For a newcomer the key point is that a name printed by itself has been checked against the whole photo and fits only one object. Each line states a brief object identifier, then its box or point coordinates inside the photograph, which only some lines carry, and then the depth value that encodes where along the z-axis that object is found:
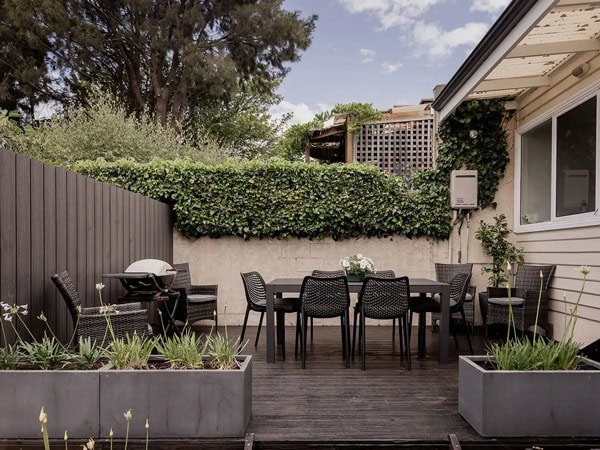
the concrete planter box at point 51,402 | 2.66
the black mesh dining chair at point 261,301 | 5.03
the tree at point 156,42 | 12.38
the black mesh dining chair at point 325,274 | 5.68
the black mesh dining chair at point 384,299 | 4.51
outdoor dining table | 4.59
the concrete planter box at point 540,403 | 2.76
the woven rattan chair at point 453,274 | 6.18
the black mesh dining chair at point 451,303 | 4.94
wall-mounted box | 6.71
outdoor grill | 4.57
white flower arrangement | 5.10
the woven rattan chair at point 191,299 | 5.68
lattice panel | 8.62
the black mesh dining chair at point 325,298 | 4.55
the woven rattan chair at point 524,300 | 5.41
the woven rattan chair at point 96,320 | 3.35
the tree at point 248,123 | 15.99
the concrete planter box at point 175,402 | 2.70
